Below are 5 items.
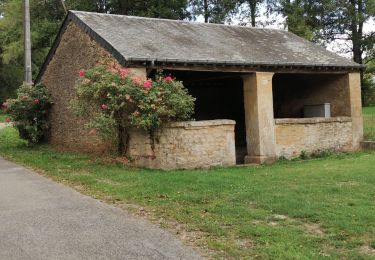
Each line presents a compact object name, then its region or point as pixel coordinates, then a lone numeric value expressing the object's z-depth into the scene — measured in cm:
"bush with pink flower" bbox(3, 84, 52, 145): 1723
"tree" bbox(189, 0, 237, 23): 3628
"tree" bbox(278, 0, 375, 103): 3450
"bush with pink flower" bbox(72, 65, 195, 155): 1186
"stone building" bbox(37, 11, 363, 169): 1280
